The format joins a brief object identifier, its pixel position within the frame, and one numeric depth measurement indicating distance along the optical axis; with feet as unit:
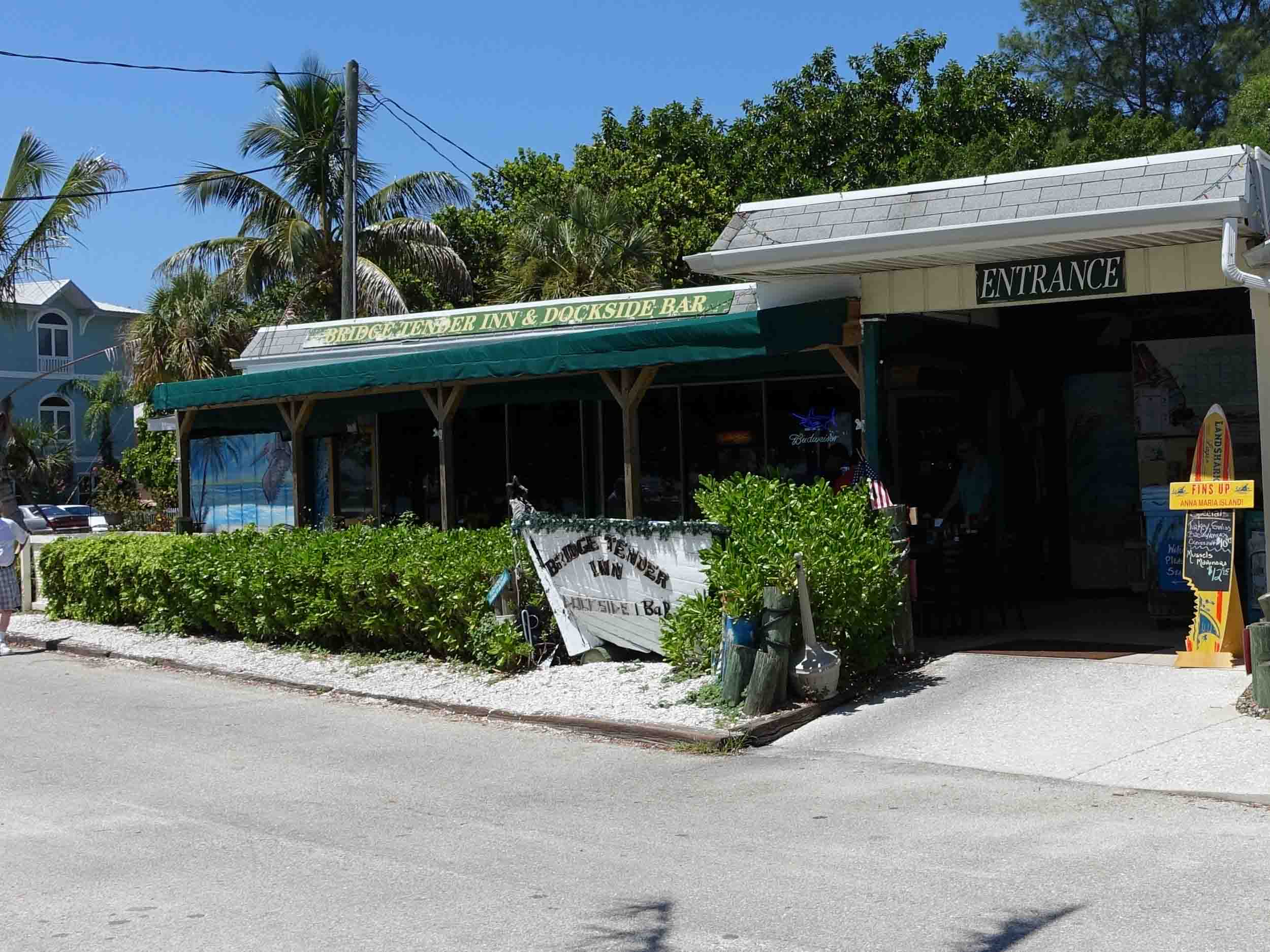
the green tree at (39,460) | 166.81
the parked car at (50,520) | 139.23
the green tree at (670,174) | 112.06
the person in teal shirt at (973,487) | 43.96
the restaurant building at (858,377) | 34.50
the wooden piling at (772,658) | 32.09
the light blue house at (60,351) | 175.52
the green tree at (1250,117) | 96.63
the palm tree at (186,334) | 110.32
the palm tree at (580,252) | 92.89
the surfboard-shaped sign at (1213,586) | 33.78
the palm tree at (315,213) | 97.35
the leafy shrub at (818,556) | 33.35
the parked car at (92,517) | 137.39
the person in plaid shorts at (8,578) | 51.06
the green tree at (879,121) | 118.32
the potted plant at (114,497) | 137.90
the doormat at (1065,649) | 36.58
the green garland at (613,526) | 36.65
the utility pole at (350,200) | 80.18
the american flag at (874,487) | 36.88
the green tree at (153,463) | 138.82
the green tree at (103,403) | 171.42
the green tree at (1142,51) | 144.87
